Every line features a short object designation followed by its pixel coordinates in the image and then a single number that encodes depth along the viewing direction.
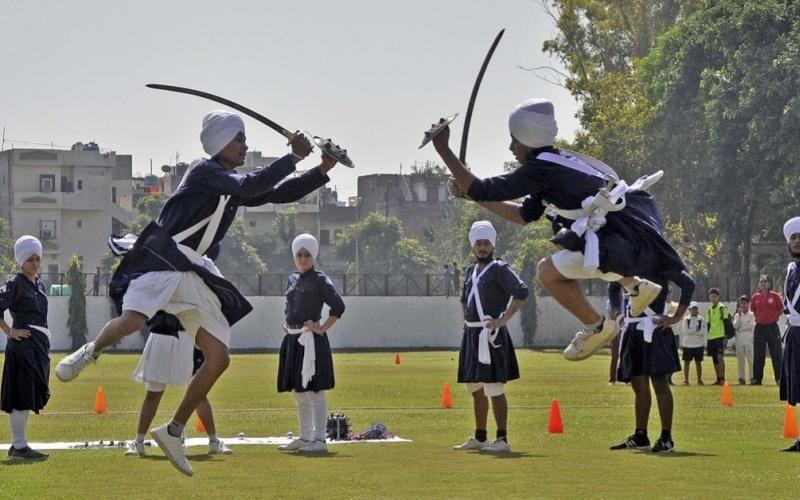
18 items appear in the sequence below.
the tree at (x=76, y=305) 68.75
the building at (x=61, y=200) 130.88
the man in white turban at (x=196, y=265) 13.24
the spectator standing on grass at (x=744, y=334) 37.12
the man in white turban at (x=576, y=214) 12.77
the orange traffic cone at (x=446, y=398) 27.34
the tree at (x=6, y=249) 120.94
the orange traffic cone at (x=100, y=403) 25.75
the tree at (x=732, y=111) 58.34
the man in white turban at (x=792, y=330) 19.08
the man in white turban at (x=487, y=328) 18.94
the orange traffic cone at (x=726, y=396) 27.02
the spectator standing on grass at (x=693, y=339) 36.34
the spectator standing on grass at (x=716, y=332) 36.38
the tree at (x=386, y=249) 142.62
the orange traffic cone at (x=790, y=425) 19.78
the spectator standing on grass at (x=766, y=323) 34.94
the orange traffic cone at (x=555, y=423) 20.89
